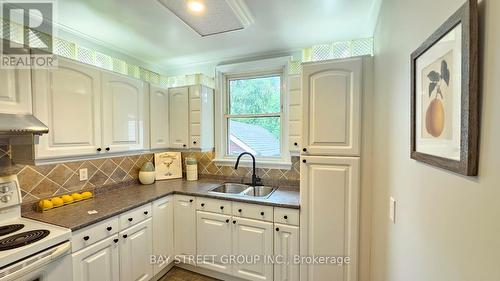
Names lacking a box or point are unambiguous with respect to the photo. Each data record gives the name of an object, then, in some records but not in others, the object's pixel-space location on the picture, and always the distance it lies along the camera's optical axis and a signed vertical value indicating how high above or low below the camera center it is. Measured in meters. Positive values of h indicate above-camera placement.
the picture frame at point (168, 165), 2.83 -0.39
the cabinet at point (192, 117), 2.66 +0.22
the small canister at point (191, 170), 2.82 -0.44
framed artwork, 0.52 +0.11
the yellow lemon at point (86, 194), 2.06 -0.55
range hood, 1.30 +0.02
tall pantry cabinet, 1.75 -0.24
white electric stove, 1.16 -0.61
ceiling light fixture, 1.50 +0.90
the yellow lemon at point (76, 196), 1.98 -0.55
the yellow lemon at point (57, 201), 1.83 -0.55
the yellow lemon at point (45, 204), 1.75 -0.55
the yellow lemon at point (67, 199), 1.91 -0.55
